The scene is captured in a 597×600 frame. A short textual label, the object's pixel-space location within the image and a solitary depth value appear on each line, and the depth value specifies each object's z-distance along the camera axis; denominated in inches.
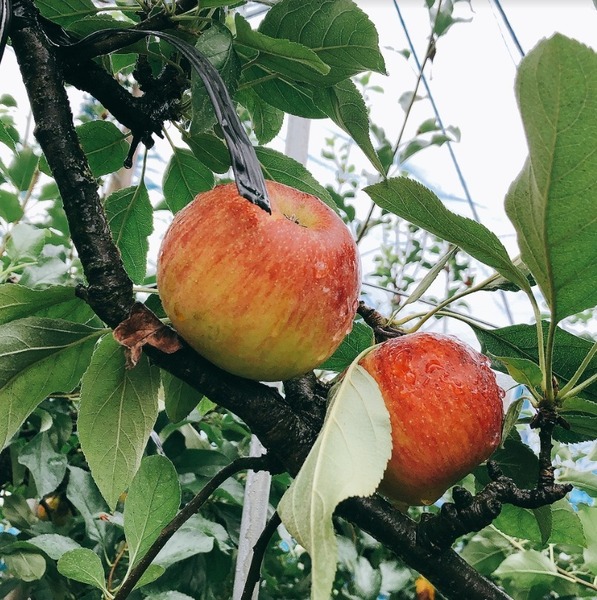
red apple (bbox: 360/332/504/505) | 16.5
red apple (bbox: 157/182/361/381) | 15.2
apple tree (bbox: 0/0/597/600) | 12.9
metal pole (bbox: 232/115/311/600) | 29.6
